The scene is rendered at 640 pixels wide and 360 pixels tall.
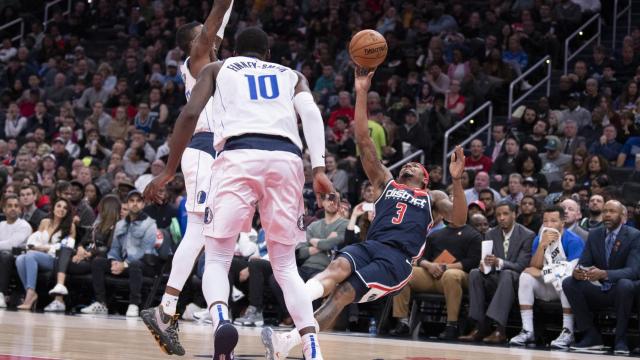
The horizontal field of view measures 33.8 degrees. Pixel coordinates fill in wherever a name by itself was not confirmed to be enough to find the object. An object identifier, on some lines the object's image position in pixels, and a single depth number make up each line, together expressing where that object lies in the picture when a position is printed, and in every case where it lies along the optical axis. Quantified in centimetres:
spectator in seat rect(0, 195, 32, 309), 1320
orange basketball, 753
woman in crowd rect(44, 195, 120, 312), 1283
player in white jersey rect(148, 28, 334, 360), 571
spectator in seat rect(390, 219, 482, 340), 1105
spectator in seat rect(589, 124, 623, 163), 1392
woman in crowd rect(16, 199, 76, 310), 1291
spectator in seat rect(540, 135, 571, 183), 1387
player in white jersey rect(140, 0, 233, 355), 648
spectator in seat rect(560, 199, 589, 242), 1118
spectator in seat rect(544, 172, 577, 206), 1258
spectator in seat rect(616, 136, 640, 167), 1381
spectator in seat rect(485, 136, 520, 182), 1398
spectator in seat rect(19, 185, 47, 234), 1402
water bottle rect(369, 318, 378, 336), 1153
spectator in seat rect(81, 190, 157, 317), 1261
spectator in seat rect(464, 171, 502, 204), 1326
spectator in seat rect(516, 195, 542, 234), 1173
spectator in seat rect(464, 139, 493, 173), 1452
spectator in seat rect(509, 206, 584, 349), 1052
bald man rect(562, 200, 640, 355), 1013
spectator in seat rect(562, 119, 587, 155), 1424
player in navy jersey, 716
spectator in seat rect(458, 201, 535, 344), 1078
